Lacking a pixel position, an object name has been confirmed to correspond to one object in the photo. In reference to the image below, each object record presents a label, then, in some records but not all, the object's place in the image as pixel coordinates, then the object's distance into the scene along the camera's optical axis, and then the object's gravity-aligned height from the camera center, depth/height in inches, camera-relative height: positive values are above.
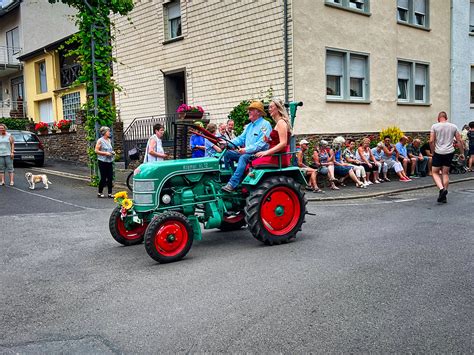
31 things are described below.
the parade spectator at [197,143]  401.7 -2.5
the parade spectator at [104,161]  496.2 -18.2
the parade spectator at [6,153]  550.0 -7.9
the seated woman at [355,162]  588.7 -32.5
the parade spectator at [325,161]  559.2 -28.8
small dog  538.0 -37.5
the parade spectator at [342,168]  576.4 -38.0
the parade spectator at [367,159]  605.3 -30.6
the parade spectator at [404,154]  671.8 -28.2
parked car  767.7 -3.3
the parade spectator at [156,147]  437.4 -5.2
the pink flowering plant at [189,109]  676.7 +43.5
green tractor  252.5 -36.6
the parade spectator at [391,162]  644.7 -36.4
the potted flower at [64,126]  880.9 +32.8
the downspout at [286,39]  609.9 +122.2
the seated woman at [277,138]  285.3 -0.1
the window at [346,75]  669.9 +83.4
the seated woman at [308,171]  538.3 -37.6
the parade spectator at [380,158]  634.8 -30.5
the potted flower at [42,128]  957.2 +32.5
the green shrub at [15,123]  1133.1 +53.0
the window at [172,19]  792.3 +197.9
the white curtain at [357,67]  697.6 +96.6
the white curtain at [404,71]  775.1 +99.4
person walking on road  437.4 -12.9
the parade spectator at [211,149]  336.9 -6.9
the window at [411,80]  778.7 +85.4
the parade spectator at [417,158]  689.3 -34.1
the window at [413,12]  772.6 +194.2
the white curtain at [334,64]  665.6 +97.7
